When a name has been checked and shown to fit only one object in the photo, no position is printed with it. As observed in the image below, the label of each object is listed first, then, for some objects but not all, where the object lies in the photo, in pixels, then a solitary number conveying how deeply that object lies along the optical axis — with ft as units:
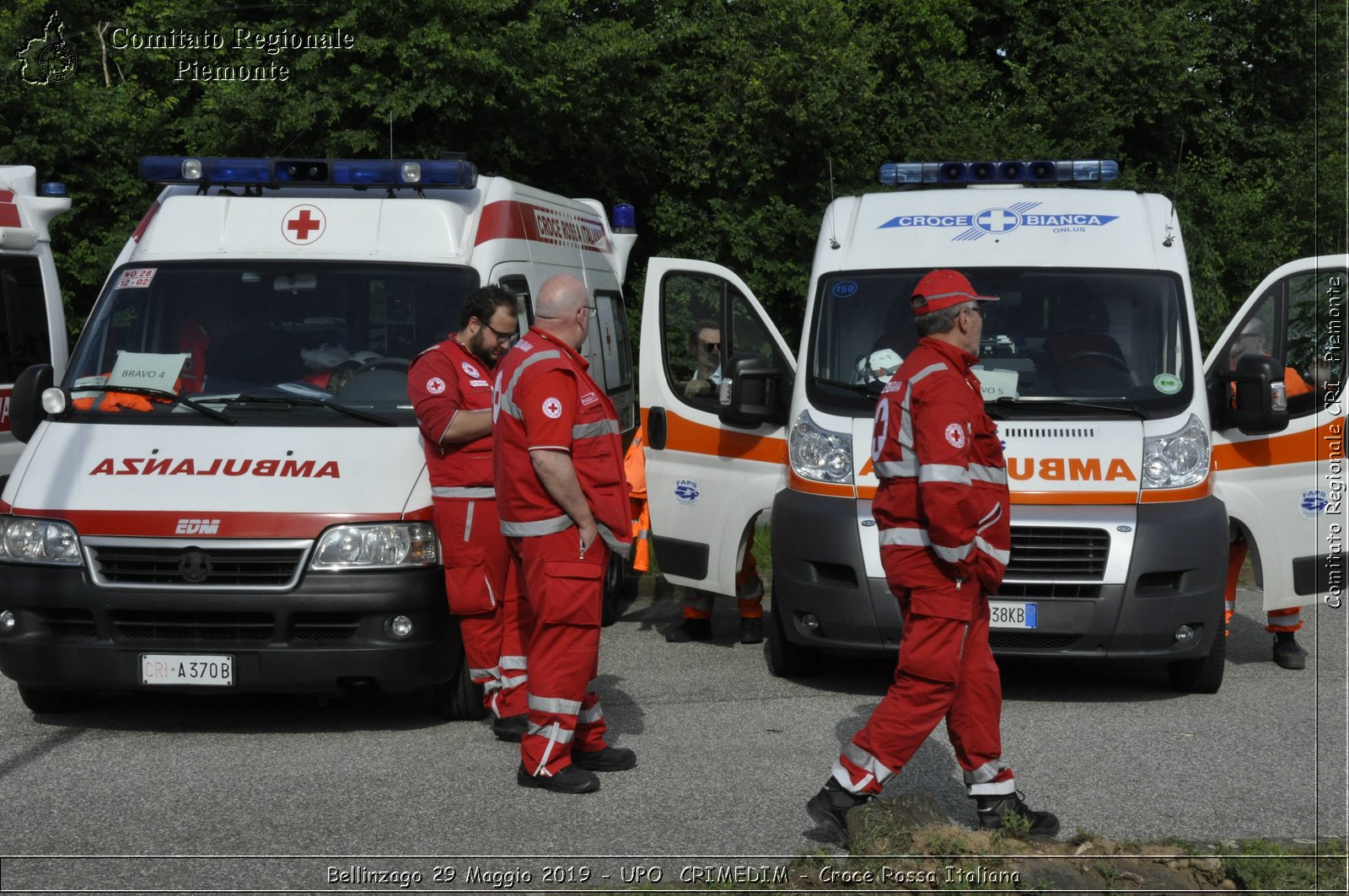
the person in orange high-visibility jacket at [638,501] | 33.83
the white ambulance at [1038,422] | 24.88
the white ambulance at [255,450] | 22.15
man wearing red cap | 17.33
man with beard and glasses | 22.36
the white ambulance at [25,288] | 36.17
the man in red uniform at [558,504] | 19.63
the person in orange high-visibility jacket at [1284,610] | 28.30
